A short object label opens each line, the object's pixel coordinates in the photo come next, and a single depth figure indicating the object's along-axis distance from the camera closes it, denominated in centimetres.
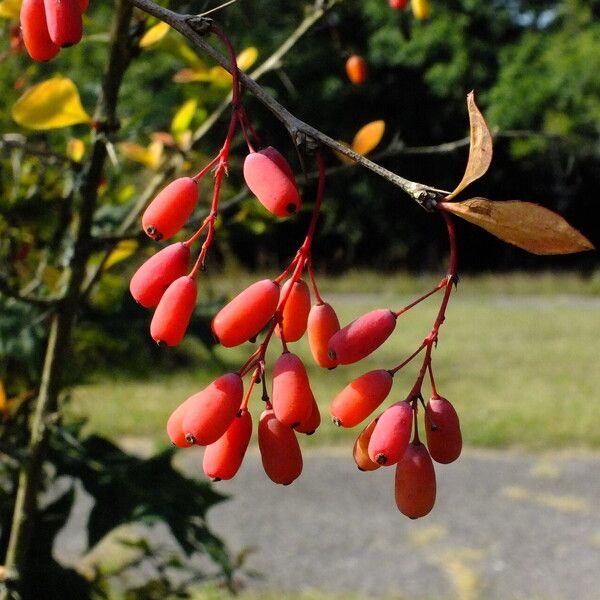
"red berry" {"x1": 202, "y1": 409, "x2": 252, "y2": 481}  19
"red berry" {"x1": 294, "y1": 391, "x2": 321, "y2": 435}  19
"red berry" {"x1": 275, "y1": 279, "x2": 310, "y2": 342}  20
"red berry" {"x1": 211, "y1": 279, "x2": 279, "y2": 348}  19
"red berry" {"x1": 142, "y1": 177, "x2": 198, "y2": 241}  19
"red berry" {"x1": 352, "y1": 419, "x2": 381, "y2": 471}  20
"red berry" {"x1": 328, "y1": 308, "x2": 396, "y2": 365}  19
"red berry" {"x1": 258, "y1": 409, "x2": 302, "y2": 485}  19
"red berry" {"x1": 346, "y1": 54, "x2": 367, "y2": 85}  40
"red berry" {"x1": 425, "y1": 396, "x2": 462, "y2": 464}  19
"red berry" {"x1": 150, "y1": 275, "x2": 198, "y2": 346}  19
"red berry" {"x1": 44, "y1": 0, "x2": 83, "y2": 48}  20
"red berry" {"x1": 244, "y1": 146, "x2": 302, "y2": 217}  18
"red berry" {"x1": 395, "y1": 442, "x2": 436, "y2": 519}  19
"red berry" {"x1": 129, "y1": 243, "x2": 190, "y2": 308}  19
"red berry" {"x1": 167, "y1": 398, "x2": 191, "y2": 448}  20
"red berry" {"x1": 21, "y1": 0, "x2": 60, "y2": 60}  20
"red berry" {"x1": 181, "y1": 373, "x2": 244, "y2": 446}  19
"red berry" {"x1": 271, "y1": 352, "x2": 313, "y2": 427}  19
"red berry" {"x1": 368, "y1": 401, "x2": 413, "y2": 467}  19
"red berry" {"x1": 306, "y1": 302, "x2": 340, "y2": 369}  20
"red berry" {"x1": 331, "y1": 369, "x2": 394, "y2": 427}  19
